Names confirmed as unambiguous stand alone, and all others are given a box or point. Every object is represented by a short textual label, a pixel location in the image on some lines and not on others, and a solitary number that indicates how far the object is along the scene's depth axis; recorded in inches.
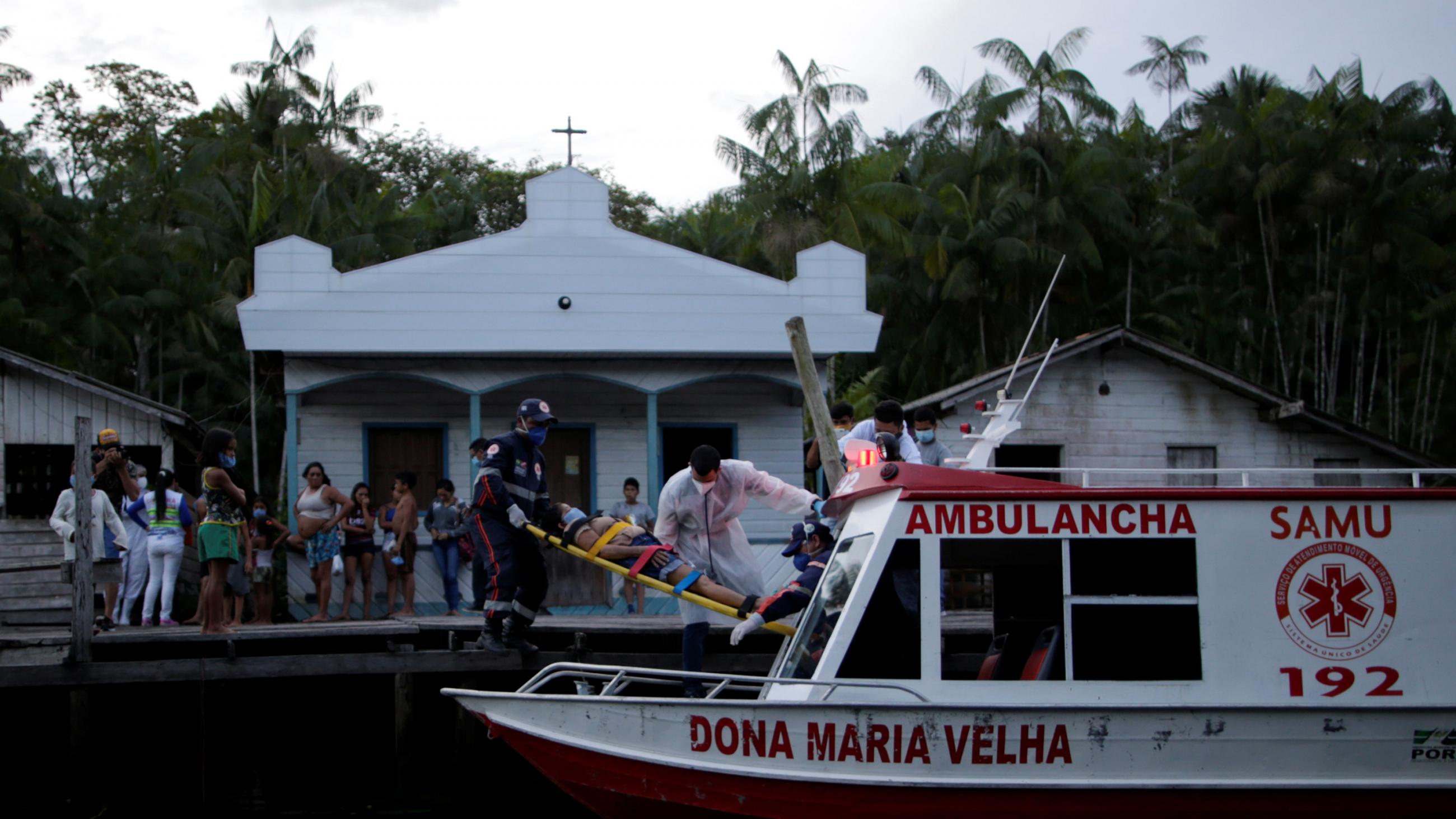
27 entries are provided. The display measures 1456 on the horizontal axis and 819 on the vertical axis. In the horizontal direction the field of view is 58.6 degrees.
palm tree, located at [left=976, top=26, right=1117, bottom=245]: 1262.3
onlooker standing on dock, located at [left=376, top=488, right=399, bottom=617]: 537.0
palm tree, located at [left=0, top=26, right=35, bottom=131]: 1138.7
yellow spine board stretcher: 307.9
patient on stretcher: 318.7
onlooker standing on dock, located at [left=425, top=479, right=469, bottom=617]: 541.3
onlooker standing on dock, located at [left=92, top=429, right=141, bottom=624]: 442.3
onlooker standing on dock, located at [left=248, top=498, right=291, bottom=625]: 505.4
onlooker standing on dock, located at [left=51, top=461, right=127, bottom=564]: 477.1
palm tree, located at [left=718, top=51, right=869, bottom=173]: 1226.6
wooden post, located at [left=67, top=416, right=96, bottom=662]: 372.8
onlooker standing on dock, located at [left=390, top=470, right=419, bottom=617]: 533.6
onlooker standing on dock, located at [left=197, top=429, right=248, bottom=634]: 391.5
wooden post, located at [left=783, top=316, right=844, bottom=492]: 364.2
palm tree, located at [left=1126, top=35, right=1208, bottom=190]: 1505.9
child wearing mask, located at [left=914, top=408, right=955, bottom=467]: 398.0
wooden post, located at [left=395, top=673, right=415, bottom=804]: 395.9
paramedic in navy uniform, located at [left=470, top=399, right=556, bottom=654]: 356.5
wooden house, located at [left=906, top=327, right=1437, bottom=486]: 701.9
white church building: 570.3
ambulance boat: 256.5
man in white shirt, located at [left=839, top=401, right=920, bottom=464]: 340.8
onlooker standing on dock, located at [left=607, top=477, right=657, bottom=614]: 567.5
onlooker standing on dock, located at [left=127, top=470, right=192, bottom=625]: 473.4
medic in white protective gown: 337.1
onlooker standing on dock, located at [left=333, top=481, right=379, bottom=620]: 515.2
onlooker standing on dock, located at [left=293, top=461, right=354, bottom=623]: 507.2
